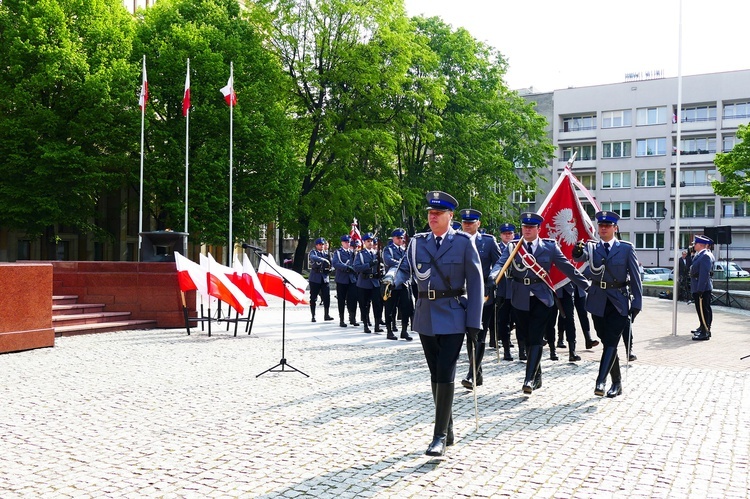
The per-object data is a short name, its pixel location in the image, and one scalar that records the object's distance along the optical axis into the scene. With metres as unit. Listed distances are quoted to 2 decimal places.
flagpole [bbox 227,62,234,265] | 29.88
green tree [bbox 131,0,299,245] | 35.22
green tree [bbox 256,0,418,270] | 37.78
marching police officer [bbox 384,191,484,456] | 6.56
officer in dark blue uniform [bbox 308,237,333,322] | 20.80
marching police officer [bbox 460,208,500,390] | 9.86
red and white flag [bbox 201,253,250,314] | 16.17
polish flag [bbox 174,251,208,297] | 16.20
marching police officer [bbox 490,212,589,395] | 9.47
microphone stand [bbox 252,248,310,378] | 10.59
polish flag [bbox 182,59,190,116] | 29.56
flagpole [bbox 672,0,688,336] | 17.34
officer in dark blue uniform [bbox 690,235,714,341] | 17.16
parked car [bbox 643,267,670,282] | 56.16
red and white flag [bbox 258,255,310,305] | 11.34
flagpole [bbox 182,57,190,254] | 29.69
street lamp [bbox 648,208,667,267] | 71.88
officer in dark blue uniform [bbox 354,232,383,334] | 17.86
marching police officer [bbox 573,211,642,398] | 9.28
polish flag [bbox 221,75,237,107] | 29.88
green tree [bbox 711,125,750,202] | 41.16
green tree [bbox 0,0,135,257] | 32.66
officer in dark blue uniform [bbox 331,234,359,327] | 18.98
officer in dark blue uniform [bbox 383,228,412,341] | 16.00
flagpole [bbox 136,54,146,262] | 28.91
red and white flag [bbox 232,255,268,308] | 16.25
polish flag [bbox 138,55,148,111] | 28.70
